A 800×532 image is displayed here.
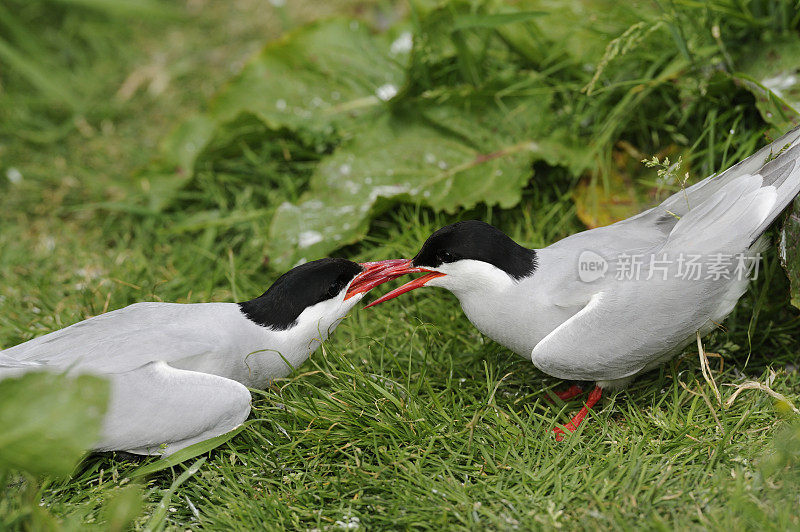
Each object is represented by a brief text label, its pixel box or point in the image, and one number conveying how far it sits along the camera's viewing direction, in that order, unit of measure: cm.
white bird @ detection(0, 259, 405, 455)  474
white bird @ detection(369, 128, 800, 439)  481
